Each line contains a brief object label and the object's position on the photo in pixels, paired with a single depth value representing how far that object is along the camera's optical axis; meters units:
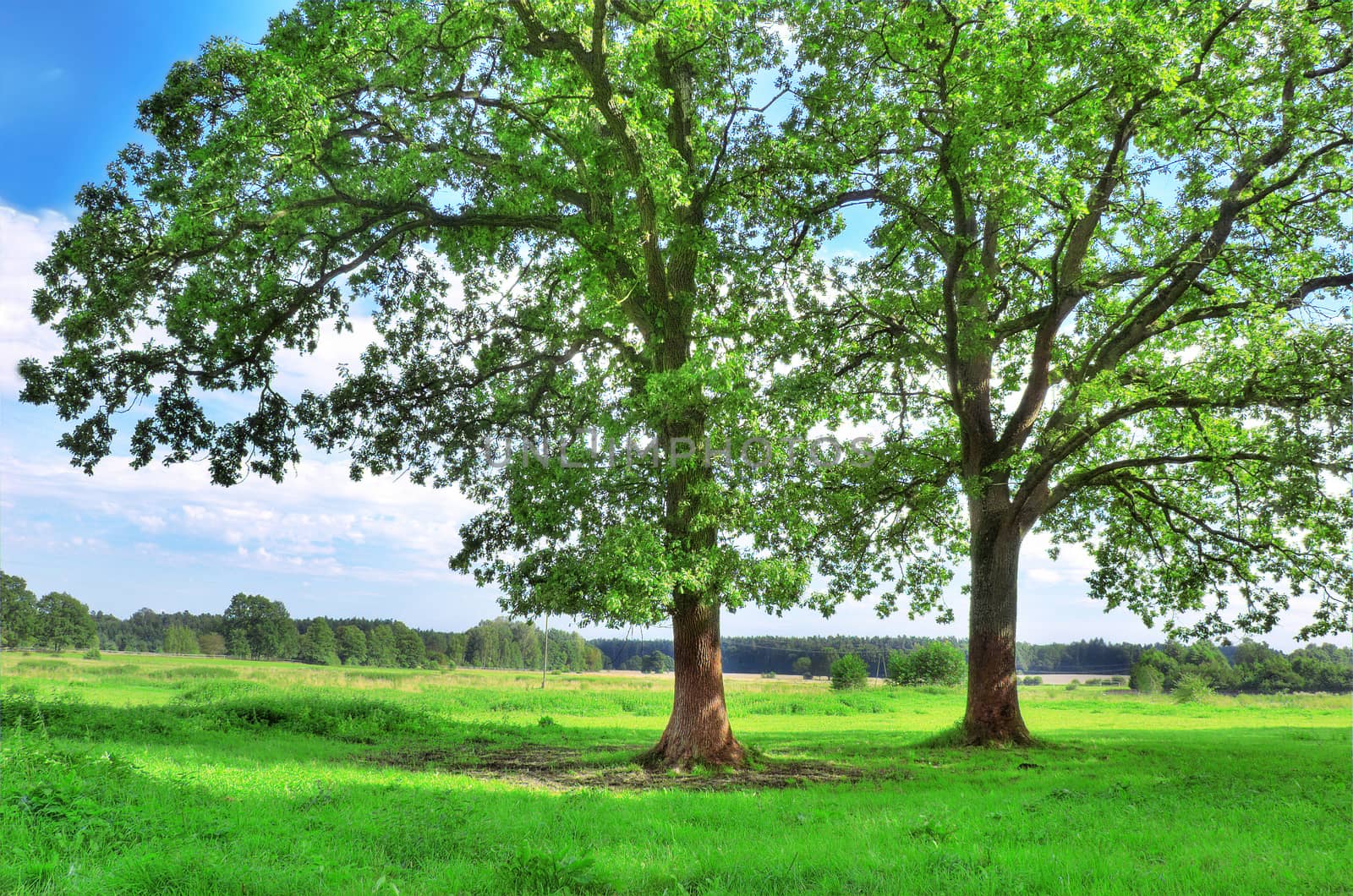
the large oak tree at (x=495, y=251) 13.09
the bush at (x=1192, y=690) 37.69
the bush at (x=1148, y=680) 51.50
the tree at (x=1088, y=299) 13.75
